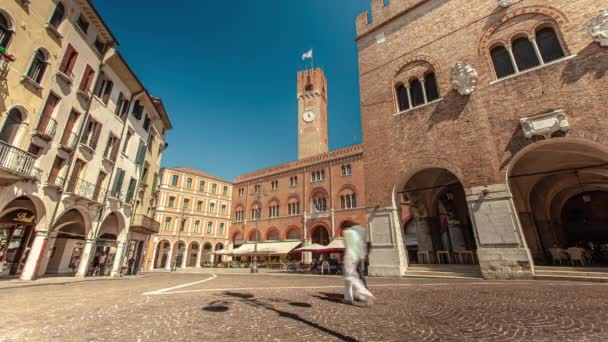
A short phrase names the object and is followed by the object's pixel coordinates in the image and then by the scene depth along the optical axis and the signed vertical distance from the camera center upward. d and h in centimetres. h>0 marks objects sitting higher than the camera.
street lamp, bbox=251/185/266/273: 3724 +935
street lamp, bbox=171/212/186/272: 3035 +417
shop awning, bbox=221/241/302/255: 2942 +113
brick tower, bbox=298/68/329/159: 4544 +2621
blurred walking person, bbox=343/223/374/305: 527 -8
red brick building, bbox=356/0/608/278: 961 +579
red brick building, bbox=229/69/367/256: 3012 +766
